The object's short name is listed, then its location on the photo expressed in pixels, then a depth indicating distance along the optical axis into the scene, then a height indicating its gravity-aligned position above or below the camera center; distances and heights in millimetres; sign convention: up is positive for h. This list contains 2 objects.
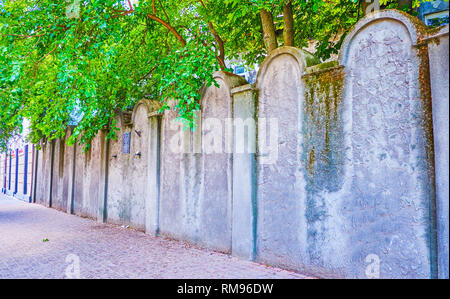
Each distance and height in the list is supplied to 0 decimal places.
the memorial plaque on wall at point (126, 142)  10047 +750
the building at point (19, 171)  18941 -178
